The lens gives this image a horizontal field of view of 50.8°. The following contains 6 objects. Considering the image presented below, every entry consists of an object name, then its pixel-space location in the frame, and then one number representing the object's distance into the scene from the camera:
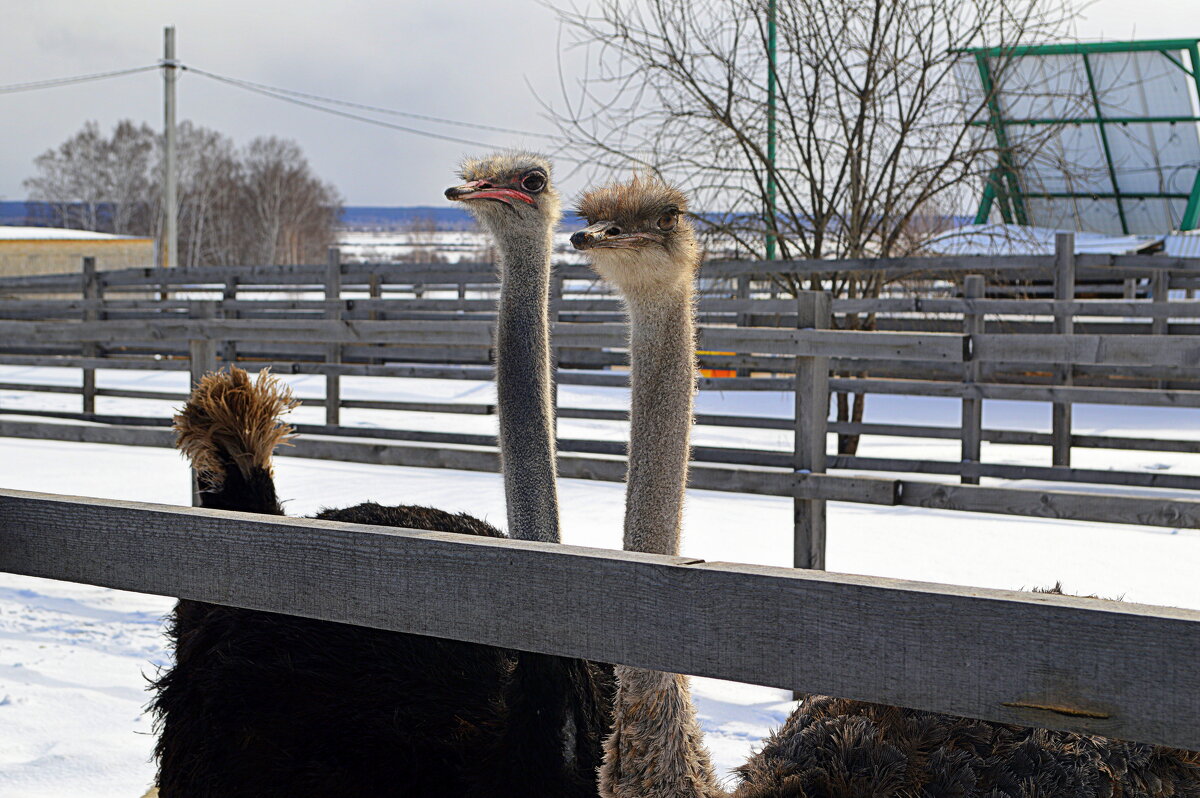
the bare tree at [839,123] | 8.33
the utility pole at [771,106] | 8.42
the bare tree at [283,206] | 56.59
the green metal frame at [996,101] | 8.53
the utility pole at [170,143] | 23.83
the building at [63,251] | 28.84
